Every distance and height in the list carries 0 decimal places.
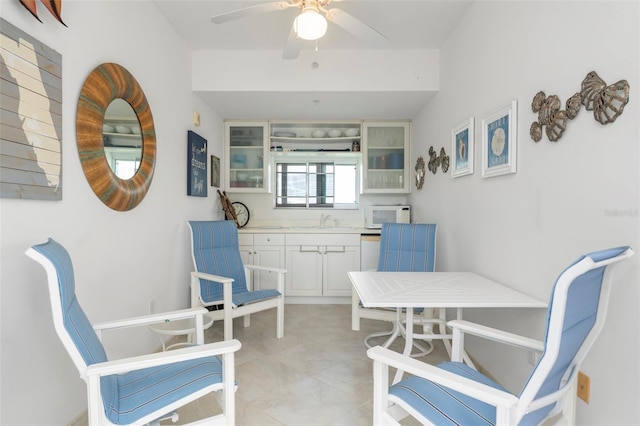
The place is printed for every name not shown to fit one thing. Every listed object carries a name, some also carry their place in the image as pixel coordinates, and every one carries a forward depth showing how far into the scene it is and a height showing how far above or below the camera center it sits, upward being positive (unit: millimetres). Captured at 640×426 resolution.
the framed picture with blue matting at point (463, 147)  2330 +520
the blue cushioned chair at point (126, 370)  1059 -637
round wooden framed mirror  1682 +439
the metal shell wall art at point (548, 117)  1447 +460
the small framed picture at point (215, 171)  3621 +468
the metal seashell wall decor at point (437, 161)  2881 +506
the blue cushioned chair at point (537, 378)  873 -512
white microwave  3990 -15
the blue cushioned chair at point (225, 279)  2545 -579
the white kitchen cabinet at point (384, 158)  4078 +707
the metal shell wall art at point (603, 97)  1146 +448
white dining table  1543 -423
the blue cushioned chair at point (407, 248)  2732 -308
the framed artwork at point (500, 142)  1816 +445
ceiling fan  1741 +1125
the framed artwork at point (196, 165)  2949 +453
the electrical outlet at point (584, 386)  1314 -719
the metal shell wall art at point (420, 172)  3590 +468
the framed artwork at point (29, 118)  1227 +386
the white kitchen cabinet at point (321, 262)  3773 -596
